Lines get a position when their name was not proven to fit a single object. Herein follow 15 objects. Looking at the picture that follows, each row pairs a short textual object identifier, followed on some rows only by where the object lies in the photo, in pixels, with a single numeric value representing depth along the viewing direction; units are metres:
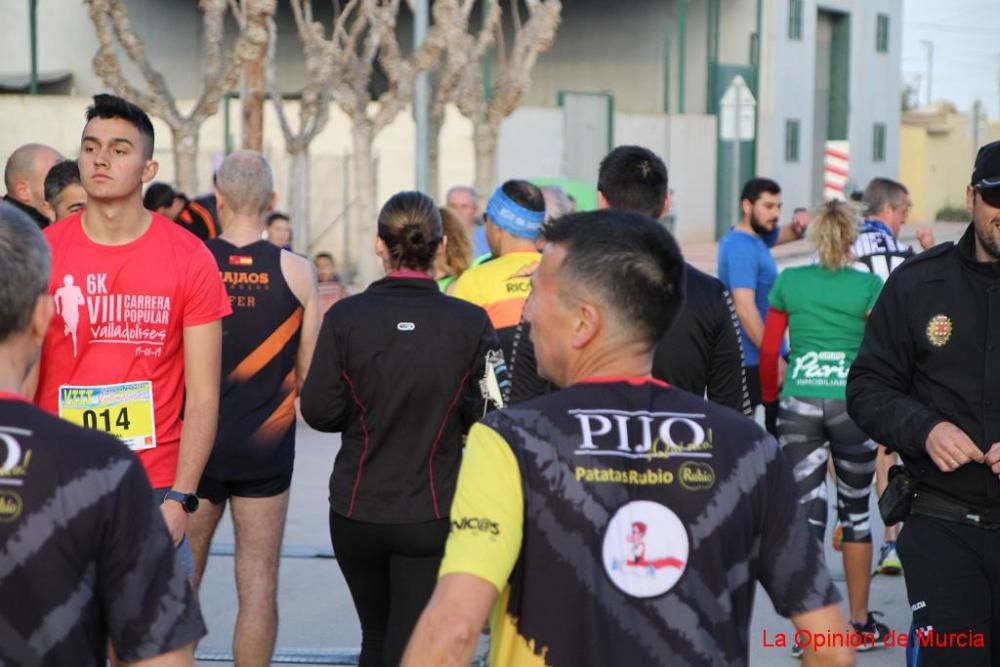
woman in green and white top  11.51
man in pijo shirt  4.40
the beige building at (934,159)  90.55
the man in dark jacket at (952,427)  7.38
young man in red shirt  7.42
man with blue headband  10.30
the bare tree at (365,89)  38.42
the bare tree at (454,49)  38.67
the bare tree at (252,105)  29.93
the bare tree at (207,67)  27.62
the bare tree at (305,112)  35.61
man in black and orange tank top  9.40
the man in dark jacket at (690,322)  8.35
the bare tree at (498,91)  41.73
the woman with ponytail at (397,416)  8.66
